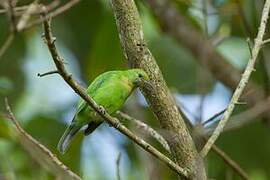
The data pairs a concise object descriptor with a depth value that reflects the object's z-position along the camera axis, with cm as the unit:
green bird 492
